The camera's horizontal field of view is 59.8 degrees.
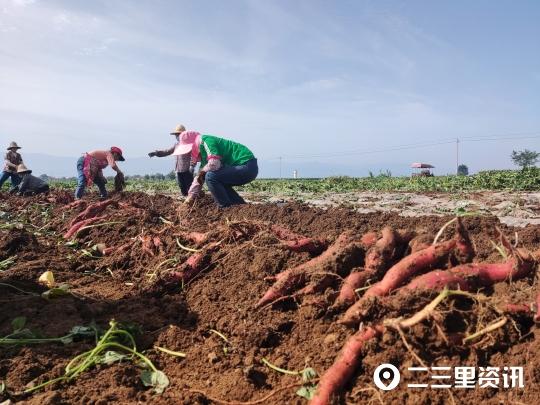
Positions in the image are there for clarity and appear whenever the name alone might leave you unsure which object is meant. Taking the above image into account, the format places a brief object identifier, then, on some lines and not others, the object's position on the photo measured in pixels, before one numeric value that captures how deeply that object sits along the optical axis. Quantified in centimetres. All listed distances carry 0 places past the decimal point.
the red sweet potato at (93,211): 702
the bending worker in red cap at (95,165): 1062
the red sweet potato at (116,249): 516
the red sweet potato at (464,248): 271
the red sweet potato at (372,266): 279
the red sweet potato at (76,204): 866
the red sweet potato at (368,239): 314
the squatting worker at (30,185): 1361
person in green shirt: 734
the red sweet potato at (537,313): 226
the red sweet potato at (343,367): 220
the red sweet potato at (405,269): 261
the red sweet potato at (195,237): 448
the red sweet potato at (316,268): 299
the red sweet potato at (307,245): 356
